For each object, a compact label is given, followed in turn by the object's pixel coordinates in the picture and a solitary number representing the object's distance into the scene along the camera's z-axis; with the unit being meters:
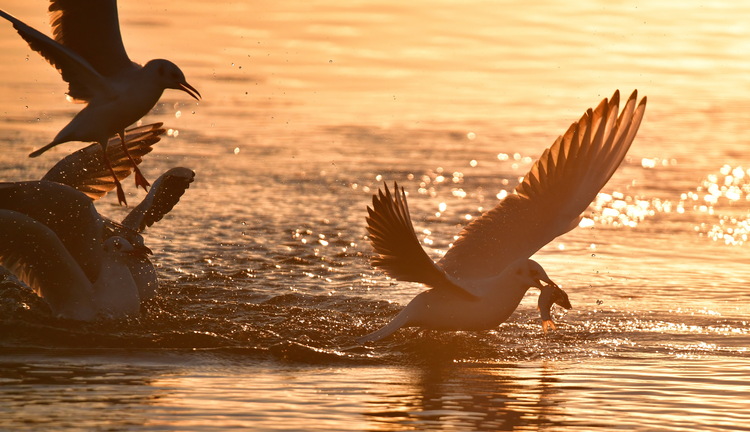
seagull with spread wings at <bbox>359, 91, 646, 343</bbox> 17.33
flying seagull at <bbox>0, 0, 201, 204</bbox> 19.89
